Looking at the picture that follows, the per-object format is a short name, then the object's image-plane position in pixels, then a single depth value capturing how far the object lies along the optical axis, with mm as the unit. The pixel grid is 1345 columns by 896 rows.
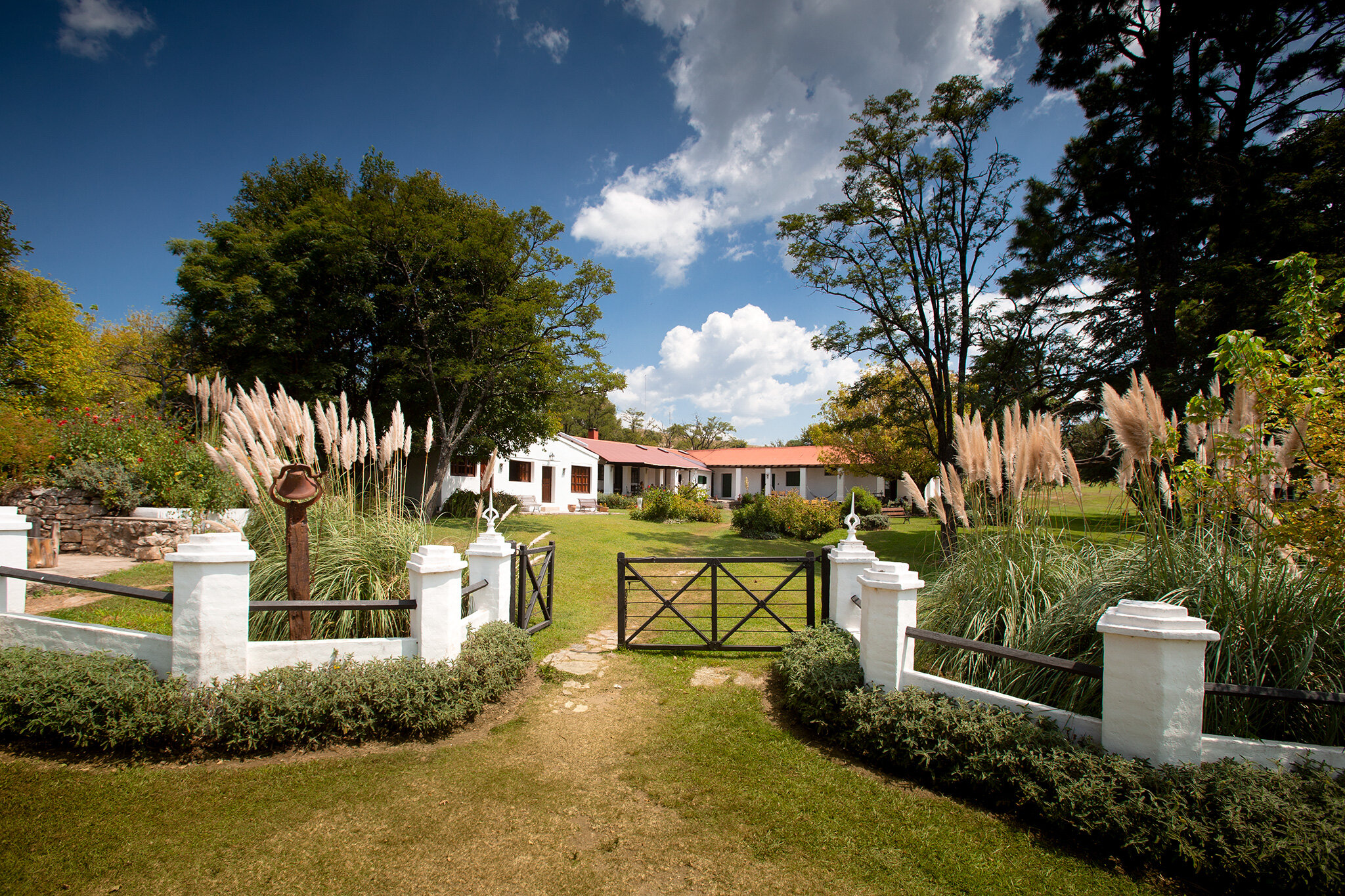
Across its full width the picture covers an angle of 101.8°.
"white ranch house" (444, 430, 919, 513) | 25422
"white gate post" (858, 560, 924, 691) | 3918
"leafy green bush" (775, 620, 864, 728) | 4102
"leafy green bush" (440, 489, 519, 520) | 20266
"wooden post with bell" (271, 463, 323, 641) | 4254
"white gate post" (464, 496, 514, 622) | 5445
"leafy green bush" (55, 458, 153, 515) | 8602
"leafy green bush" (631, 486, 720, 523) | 22000
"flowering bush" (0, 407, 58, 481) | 8117
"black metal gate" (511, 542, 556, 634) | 6023
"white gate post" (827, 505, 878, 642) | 5180
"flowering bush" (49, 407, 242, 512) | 8625
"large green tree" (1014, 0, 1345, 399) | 10023
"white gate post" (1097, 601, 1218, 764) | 2760
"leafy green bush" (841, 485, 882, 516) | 22625
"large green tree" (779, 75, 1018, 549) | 13273
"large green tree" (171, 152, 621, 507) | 15664
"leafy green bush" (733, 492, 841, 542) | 17359
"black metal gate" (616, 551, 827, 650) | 6004
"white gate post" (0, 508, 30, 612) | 4438
